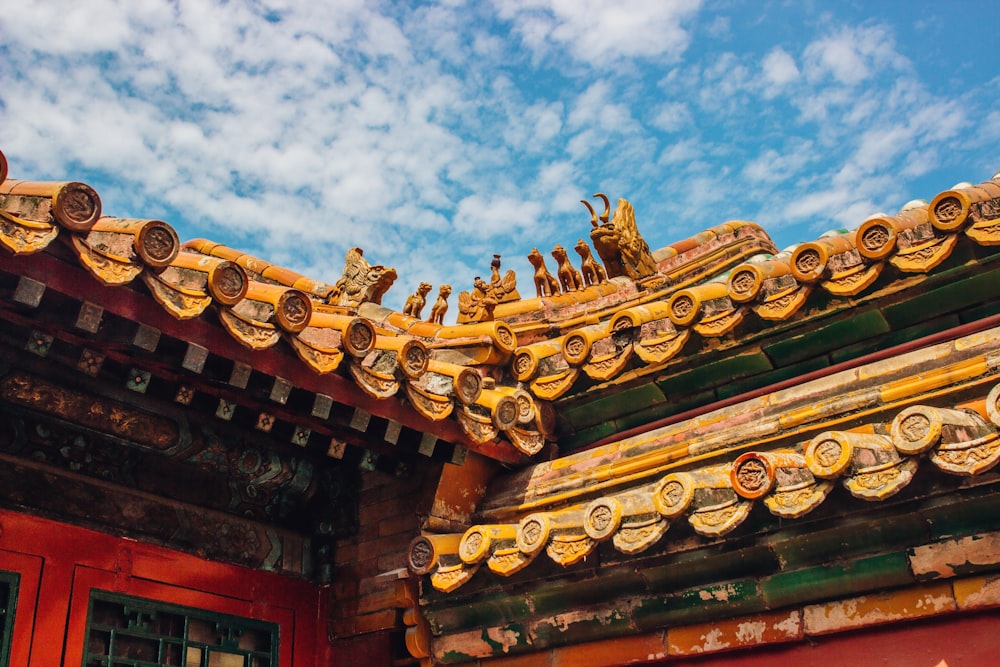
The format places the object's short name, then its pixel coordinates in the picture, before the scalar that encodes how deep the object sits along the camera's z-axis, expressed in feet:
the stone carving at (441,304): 34.42
